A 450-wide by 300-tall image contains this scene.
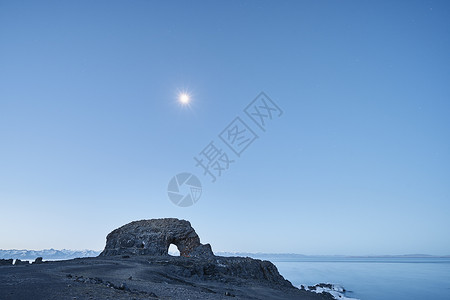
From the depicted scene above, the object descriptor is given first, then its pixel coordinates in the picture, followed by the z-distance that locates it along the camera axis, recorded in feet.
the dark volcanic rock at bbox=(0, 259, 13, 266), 66.69
